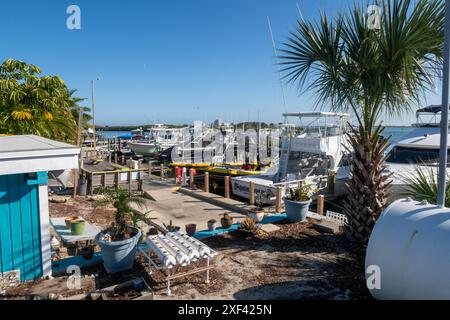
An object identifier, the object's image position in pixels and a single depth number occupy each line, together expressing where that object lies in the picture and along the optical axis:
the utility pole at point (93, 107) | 31.78
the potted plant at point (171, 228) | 7.40
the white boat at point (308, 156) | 15.52
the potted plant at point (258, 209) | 8.89
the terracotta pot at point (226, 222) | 7.97
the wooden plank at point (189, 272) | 4.82
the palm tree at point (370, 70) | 5.24
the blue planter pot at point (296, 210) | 8.35
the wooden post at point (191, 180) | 16.77
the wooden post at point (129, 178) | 14.87
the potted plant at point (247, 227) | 7.47
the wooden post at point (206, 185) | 15.47
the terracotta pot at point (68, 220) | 7.48
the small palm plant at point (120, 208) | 5.70
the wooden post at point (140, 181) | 15.43
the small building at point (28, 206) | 4.91
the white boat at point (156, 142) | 38.28
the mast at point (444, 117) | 4.51
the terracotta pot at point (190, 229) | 7.54
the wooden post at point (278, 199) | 10.18
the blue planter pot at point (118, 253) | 5.34
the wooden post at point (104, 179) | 14.50
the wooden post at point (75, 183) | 12.89
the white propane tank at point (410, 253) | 3.27
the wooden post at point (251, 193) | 12.49
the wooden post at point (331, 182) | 14.44
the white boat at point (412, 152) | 12.72
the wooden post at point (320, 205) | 10.12
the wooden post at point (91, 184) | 14.15
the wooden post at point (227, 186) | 14.24
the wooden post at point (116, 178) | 14.81
